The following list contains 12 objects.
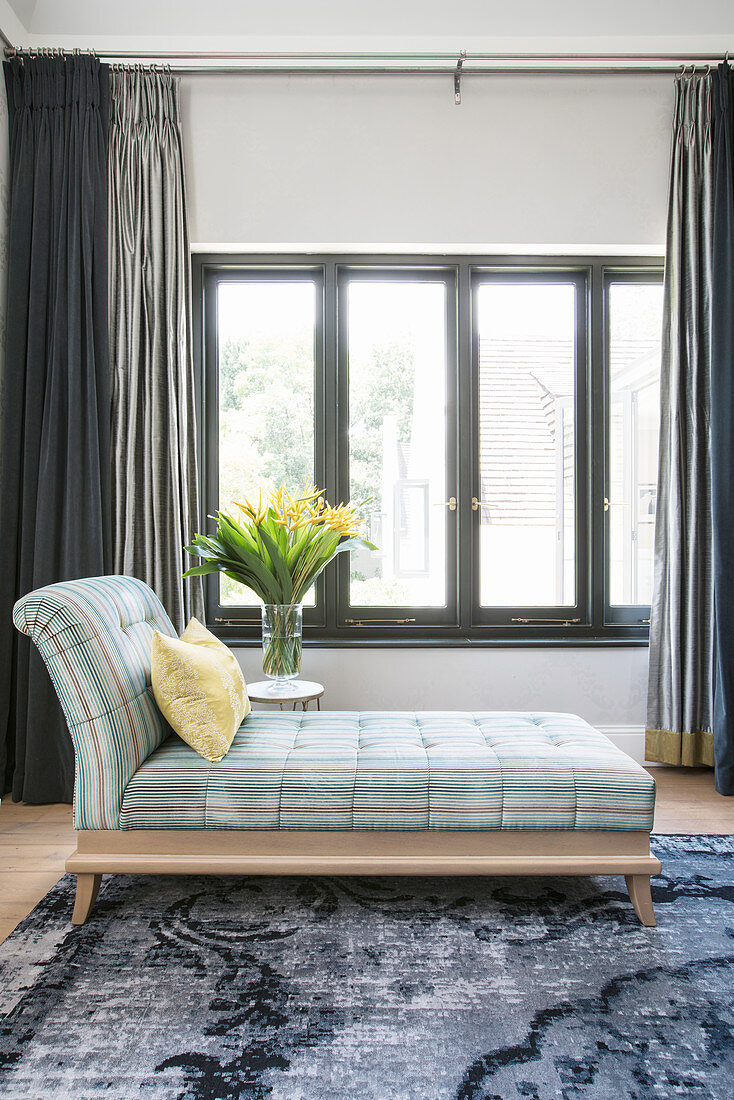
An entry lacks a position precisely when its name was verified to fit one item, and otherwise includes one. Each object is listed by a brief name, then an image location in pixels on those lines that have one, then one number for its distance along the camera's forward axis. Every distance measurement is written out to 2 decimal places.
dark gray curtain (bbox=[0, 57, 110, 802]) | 2.73
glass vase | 2.48
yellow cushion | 1.86
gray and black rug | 1.29
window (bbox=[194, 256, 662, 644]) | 3.13
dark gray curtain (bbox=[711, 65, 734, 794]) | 2.81
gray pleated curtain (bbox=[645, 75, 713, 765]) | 2.90
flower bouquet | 2.47
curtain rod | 2.84
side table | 2.40
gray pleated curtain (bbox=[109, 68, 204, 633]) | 2.88
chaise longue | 1.76
